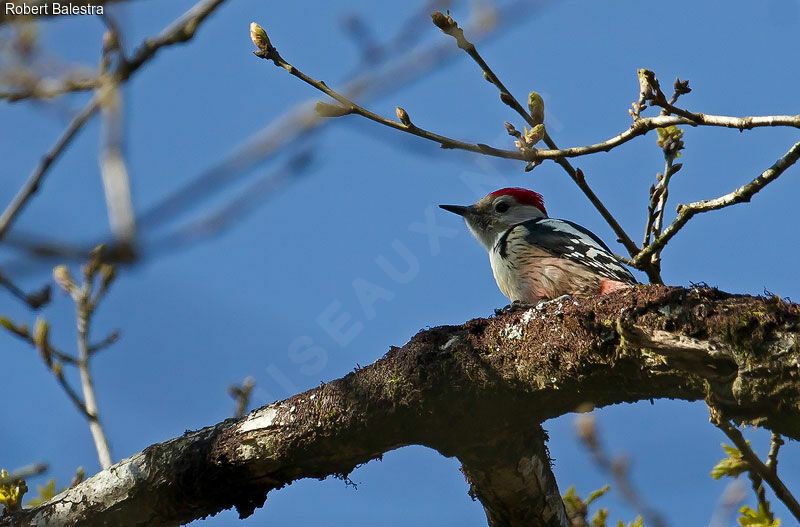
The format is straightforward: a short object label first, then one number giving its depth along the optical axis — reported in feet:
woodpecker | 32.60
